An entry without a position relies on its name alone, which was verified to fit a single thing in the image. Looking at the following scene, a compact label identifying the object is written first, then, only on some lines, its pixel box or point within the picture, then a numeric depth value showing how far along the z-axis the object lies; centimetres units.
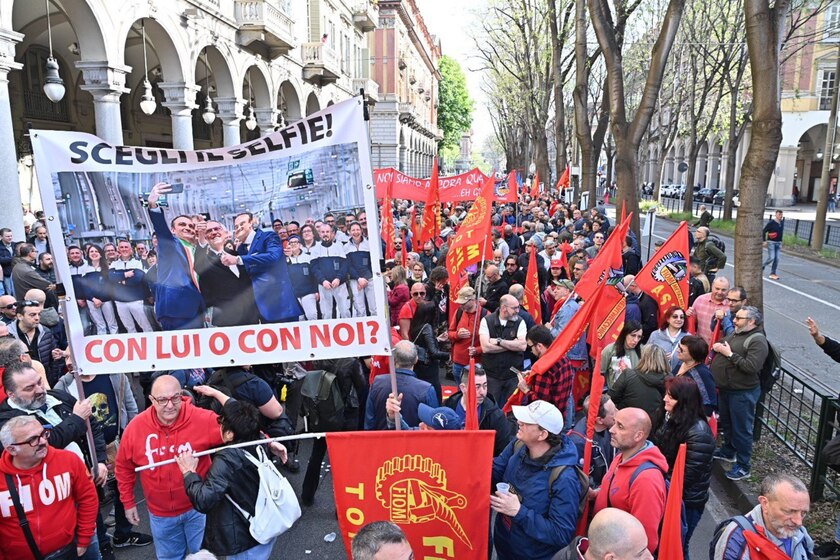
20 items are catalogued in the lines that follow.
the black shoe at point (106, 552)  462
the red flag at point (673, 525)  277
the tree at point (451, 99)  10288
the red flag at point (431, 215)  1135
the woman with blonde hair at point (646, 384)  483
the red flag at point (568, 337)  457
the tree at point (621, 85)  1191
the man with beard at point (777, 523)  308
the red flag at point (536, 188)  2467
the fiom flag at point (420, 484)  324
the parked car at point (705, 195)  5031
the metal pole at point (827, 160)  2077
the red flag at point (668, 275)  690
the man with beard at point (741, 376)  570
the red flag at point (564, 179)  2785
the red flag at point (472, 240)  728
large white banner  358
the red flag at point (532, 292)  798
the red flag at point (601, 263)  617
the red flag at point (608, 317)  575
